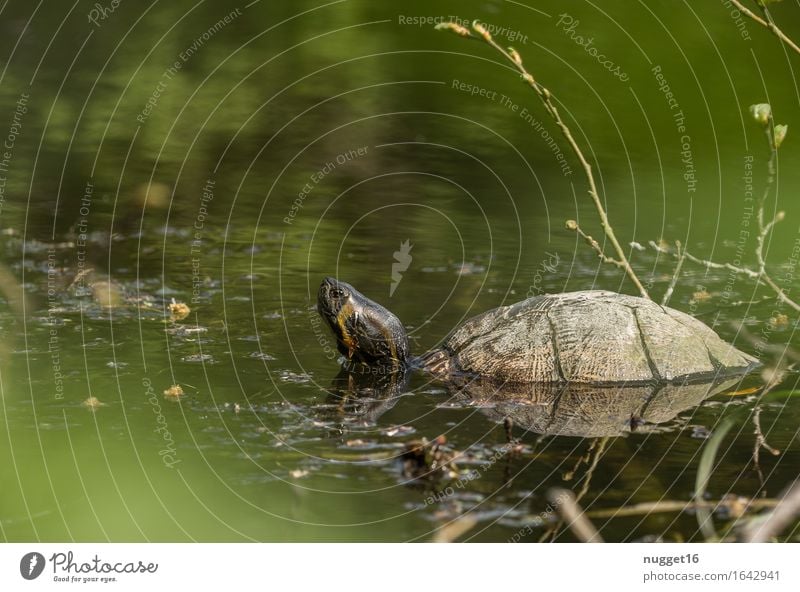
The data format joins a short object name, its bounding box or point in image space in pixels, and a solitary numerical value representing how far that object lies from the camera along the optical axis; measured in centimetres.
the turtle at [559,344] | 1151
